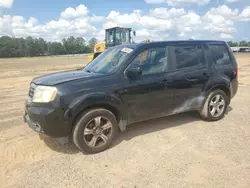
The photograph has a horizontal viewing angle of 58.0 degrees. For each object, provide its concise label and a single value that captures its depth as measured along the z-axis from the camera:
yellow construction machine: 18.58
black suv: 3.53
